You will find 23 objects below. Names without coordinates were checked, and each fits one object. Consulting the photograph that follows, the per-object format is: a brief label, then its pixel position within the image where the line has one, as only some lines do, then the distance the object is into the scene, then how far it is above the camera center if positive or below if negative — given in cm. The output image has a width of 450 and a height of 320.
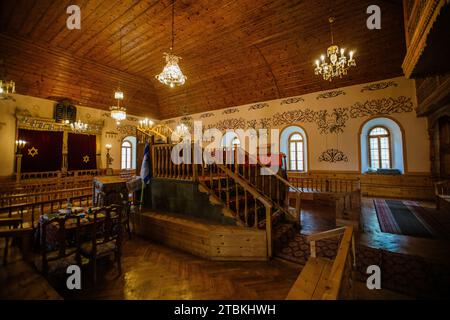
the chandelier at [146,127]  488 +107
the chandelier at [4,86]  406 +180
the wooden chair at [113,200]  365 -71
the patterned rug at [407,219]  384 -128
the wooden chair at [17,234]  201 -72
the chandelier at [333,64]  458 +257
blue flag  451 +0
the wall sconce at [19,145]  762 +91
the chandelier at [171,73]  431 +215
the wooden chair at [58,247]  221 -105
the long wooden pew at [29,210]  315 -110
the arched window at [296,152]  839 +62
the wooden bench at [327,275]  129 -101
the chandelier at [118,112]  584 +177
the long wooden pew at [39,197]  392 -84
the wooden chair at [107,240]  251 -104
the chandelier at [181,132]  774 +147
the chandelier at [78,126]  836 +188
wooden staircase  347 -39
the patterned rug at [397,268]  231 -147
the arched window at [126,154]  1106 +76
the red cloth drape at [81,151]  916 +79
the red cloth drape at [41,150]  792 +75
